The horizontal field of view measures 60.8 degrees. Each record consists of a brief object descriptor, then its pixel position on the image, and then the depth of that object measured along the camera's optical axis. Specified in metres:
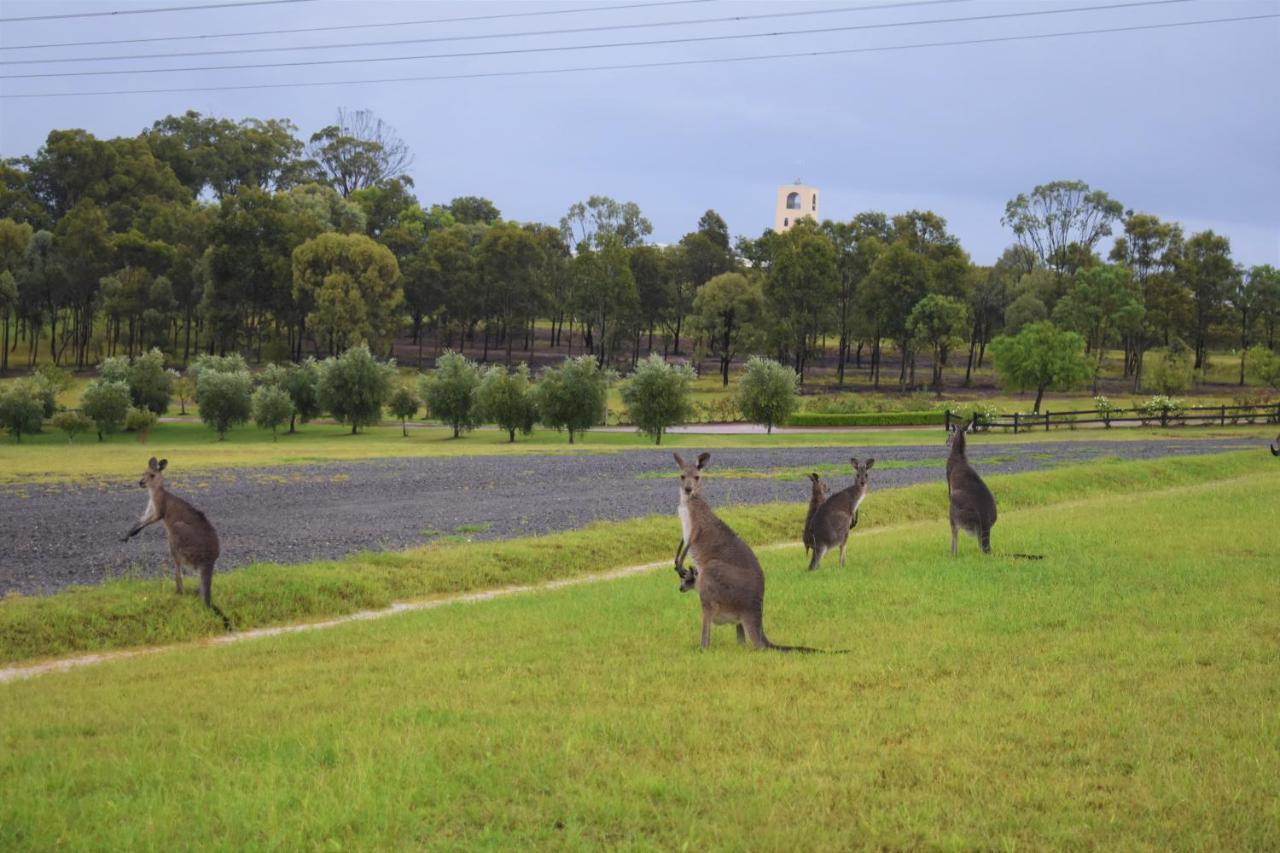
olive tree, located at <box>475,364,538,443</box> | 65.94
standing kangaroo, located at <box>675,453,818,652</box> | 10.34
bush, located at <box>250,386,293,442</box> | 70.38
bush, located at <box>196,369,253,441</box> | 68.19
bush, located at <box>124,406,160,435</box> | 66.81
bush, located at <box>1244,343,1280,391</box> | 91.06
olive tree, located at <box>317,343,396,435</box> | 72.88
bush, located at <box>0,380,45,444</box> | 64.81
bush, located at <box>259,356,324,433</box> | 76.06
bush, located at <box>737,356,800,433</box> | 69.81
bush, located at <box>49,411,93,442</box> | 65.06
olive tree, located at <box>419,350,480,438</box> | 69.31
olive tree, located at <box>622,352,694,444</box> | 62.94
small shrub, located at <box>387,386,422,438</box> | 75.75
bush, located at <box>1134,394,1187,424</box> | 69.62
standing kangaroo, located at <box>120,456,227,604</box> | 13.90
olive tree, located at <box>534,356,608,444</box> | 64.38
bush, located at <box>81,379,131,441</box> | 66.06
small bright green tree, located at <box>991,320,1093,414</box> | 83.19
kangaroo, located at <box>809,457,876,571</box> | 15.99
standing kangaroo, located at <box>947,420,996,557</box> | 16.66
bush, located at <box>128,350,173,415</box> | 73.69
